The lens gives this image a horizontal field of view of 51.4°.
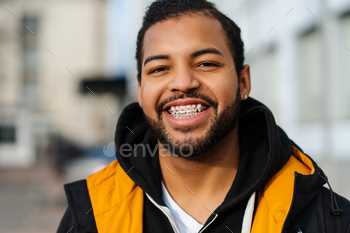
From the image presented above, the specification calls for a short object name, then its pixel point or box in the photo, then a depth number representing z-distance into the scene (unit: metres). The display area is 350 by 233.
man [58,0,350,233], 1.96
